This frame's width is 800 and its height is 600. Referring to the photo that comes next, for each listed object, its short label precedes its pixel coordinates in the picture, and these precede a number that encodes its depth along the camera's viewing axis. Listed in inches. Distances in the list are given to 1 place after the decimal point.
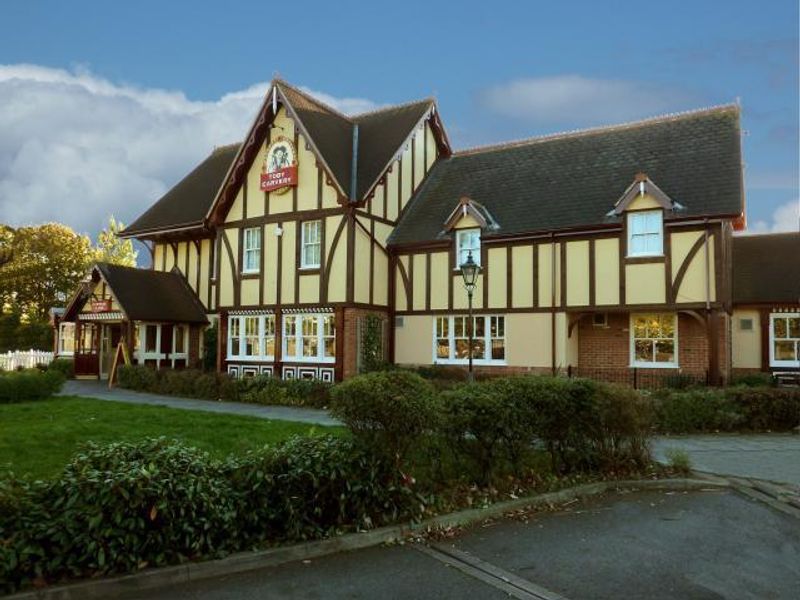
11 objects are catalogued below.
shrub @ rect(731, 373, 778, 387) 722.2
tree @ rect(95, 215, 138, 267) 1766.7
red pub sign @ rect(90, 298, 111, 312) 960.3
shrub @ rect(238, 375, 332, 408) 694.5
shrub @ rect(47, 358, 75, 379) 1056.8
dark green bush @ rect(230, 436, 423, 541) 240.5
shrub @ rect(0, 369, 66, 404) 655.1
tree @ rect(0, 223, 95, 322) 1766.7
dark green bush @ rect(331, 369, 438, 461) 261.4
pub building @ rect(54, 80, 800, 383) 772.6
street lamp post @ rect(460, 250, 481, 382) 574.6
